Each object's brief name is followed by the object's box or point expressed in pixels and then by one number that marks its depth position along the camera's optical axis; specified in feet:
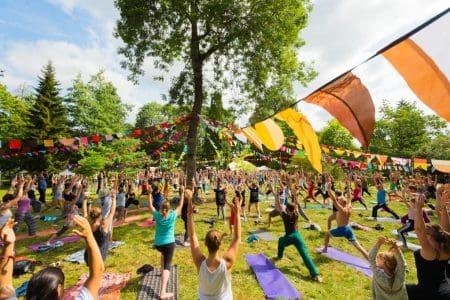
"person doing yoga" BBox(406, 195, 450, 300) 11.89
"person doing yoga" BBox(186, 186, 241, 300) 11.06
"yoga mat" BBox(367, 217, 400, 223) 43.37
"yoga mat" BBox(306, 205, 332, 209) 55.57
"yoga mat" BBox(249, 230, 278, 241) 33.46
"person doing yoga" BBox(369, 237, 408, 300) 12.32
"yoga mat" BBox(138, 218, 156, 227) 39.73
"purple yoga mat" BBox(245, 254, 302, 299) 19.43
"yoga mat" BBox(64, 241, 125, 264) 26.00
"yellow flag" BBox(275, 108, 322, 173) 21.77
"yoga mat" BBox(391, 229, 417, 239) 34.86
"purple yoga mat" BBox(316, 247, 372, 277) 24.77
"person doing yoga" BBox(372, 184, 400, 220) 41.96
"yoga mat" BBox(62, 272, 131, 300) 19.53
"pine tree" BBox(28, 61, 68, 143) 107.96
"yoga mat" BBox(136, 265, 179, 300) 19.29
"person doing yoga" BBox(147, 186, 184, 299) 19.16
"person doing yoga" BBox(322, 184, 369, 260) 24.73
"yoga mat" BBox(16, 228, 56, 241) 34.01
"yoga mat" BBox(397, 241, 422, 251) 30.09
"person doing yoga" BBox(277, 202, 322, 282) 22.50
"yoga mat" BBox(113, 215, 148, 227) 40.29
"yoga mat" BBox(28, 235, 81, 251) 29.74
